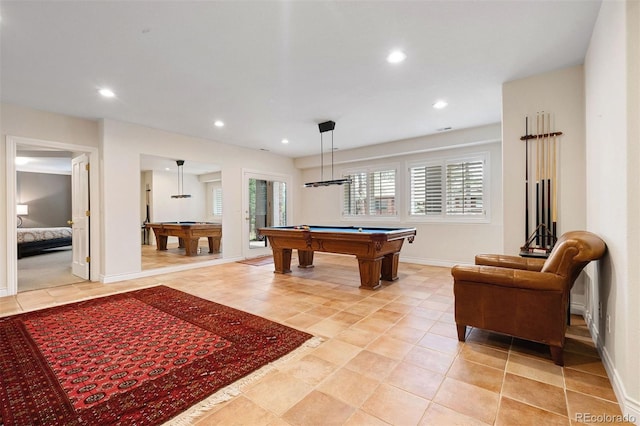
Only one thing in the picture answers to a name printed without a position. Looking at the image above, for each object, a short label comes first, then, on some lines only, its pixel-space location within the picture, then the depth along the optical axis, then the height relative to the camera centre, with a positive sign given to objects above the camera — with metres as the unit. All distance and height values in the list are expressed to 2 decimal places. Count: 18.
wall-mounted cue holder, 3.10 +0.28
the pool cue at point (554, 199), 3.08 +0.13
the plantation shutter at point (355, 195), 7.14 +0.43
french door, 6.82 +0.18
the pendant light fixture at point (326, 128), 4.86 +1.47
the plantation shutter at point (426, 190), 5.96 +0.47
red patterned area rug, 1.65 -1.10
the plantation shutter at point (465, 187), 5.46 +0.47
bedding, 6.79 -0.61
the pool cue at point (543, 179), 3.15 +0.34
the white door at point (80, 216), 4.75 -0.03
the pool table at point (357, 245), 4.02 -0.50
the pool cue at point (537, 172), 3.18 +0.43
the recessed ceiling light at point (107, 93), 3.55 +1.52
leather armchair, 2.05 -0.65
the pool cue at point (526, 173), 3.23 +0.43
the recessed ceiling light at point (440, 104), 4.02 +1.53
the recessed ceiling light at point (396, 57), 2.75 +1.52
